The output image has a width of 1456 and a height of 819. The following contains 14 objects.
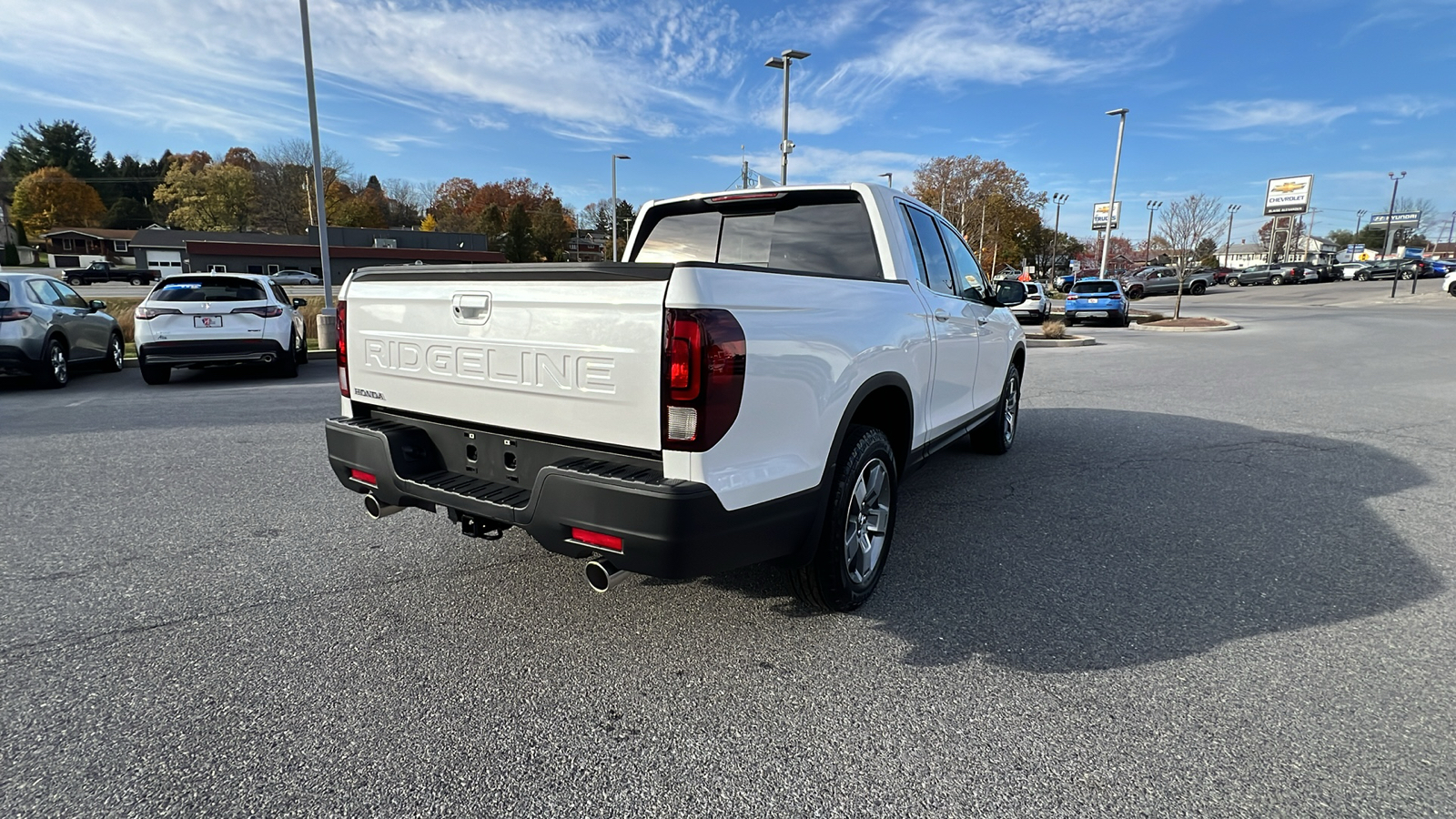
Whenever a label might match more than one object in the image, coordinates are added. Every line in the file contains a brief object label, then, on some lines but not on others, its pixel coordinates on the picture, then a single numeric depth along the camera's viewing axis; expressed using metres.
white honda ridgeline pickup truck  2.44
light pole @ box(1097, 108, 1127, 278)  34.56
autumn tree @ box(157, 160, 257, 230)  76.81
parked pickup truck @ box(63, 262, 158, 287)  57.49
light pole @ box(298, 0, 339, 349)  14.74
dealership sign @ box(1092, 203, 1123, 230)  35.40
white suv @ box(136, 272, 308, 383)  9.47
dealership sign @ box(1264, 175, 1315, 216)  61.84
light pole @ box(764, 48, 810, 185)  20.52
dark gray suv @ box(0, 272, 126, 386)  9.07
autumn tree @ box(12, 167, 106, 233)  88.88
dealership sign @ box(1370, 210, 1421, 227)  81.88
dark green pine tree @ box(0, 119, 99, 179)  95.06
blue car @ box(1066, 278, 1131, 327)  24.30
